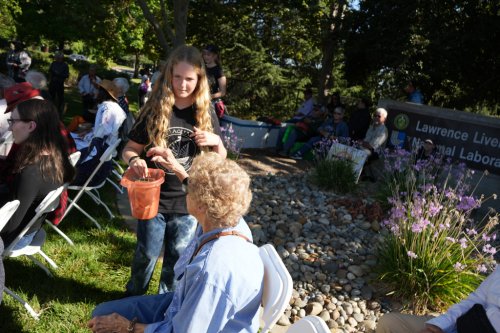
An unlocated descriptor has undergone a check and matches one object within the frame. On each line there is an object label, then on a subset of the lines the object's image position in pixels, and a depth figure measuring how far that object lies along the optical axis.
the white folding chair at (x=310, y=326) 1.52
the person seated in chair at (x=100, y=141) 4.44
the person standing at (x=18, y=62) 13.86
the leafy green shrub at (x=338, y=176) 6.12
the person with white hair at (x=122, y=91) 6.41
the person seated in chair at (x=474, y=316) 2.27
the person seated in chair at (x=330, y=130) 8.58
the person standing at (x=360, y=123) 8.63
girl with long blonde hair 2.43
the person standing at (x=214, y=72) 6.25
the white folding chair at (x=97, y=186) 4.00
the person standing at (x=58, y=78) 11.42
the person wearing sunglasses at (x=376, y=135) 7.71
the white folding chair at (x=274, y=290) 1.72
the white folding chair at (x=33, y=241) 2.77
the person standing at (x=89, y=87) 9.42
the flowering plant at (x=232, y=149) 7.15
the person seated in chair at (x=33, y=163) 2.75
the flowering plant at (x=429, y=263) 3.48
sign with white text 7.36
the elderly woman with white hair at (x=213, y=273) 1.51
